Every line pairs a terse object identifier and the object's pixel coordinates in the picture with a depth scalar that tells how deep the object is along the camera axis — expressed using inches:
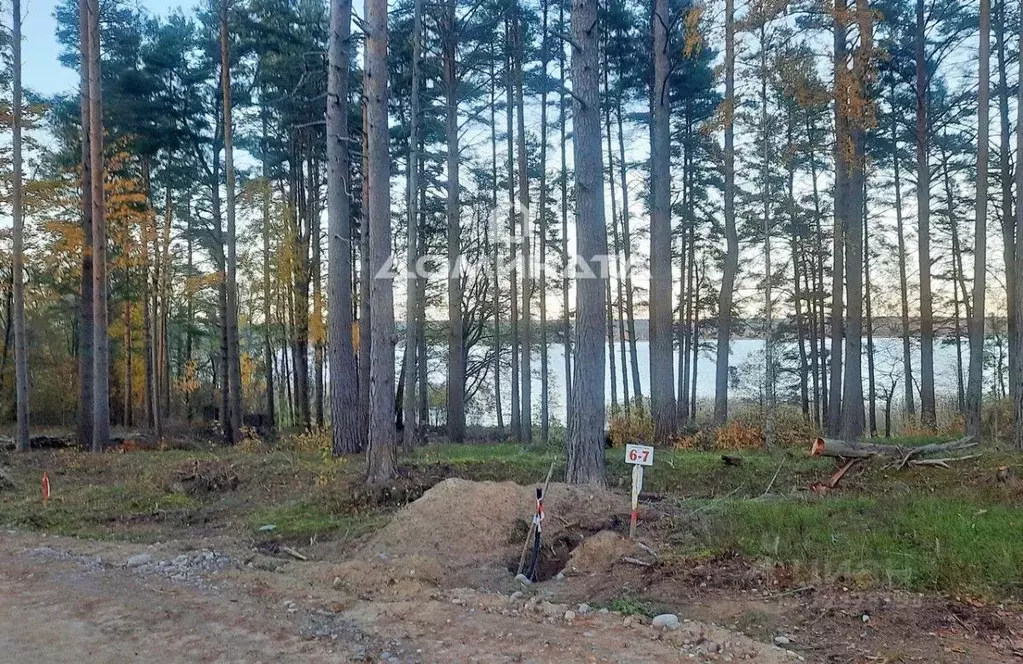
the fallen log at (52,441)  736.3
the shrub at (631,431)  647.6
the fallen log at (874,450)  387.5
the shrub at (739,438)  618.5
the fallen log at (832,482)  381.7
